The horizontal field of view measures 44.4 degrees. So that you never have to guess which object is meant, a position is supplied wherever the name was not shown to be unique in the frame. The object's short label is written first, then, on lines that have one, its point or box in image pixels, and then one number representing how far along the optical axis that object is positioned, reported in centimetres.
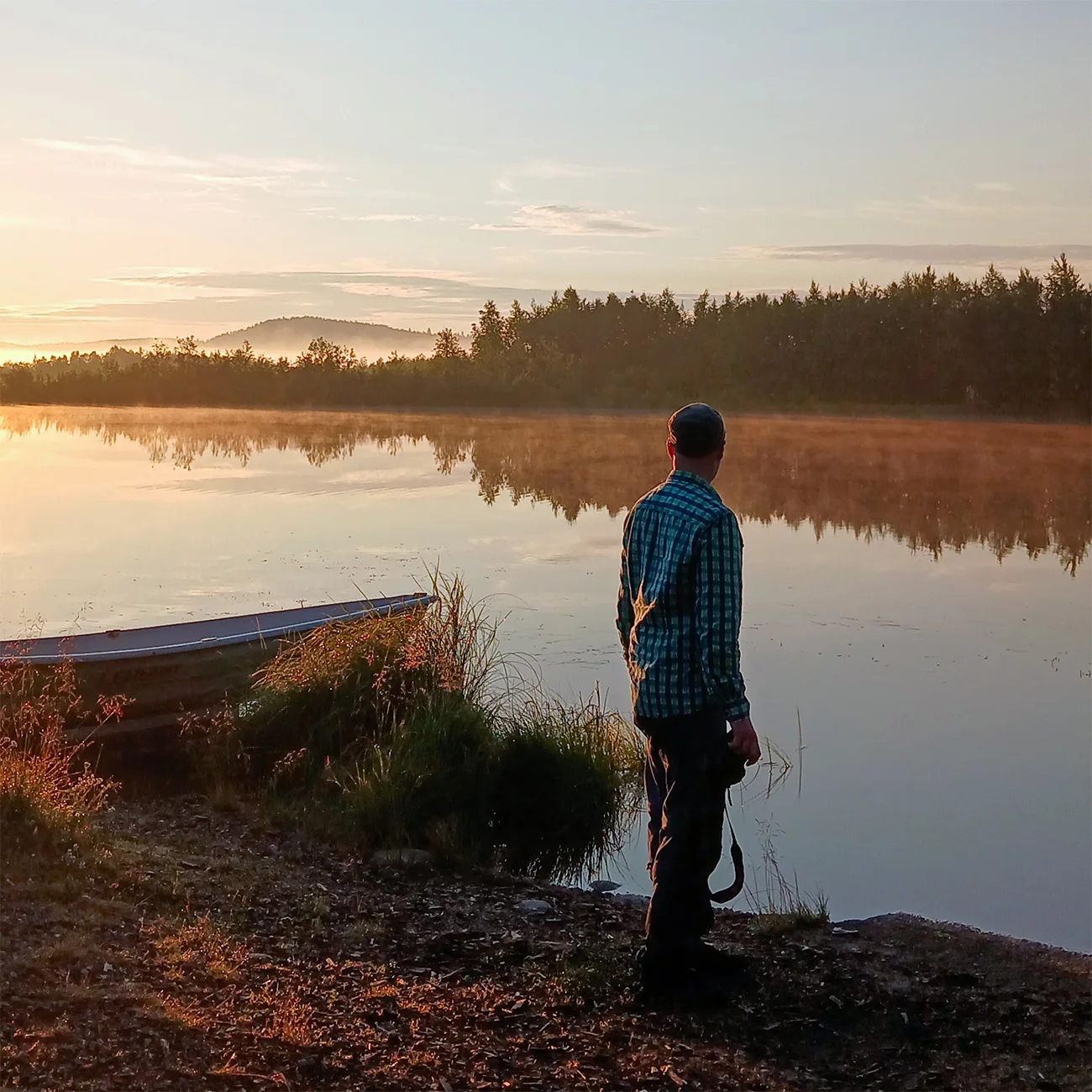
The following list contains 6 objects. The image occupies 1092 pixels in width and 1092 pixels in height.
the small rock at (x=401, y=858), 680
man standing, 441
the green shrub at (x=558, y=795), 759
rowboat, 867
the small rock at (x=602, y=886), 704
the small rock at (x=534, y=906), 609
